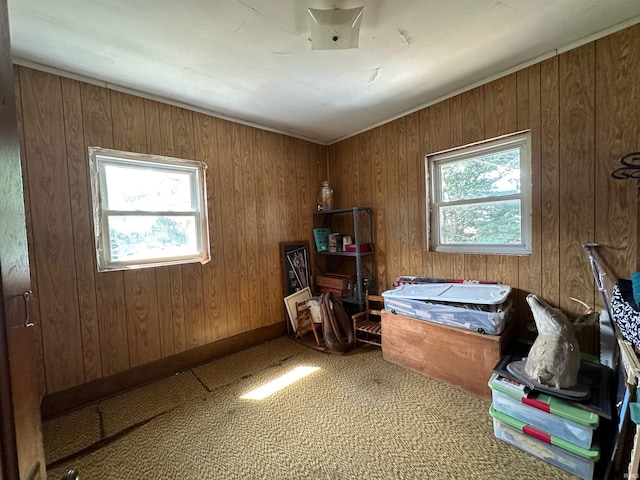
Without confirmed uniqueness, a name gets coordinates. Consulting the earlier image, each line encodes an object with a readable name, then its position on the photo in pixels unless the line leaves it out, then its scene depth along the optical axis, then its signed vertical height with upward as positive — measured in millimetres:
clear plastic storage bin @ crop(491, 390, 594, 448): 1177 -984
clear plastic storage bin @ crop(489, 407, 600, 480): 1163 -1113
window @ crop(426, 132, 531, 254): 1931 +228
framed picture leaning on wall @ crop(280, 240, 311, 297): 2896 -392
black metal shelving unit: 2688 -274
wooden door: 439 -141
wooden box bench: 1713 -923
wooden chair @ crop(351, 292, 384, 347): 2504 -962
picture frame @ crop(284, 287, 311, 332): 2832 -768
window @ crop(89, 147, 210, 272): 1903 +237
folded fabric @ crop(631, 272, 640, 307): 1173 -326
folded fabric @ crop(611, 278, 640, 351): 1116 -436
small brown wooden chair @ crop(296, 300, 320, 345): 2784 -967
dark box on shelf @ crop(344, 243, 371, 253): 2787 -194
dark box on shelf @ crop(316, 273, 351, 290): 2898 -576
